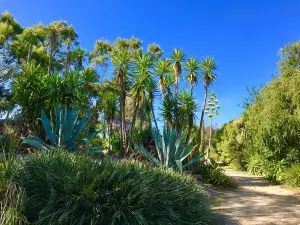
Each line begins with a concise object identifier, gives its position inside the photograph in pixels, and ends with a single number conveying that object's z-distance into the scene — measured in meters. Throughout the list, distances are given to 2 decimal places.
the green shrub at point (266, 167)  11.83
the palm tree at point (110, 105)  14.13
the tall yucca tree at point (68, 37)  20.14
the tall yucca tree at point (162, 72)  13.23
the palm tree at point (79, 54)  19.23
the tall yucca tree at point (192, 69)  13.29
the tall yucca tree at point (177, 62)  13.39
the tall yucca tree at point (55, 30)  18.23
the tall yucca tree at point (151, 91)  13.09
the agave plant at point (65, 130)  6.87
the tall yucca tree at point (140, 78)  12.12
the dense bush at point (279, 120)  10.56
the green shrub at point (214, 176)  10.62
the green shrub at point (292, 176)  10.28
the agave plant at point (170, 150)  7.94
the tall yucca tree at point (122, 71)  11.91
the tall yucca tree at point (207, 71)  13.20
